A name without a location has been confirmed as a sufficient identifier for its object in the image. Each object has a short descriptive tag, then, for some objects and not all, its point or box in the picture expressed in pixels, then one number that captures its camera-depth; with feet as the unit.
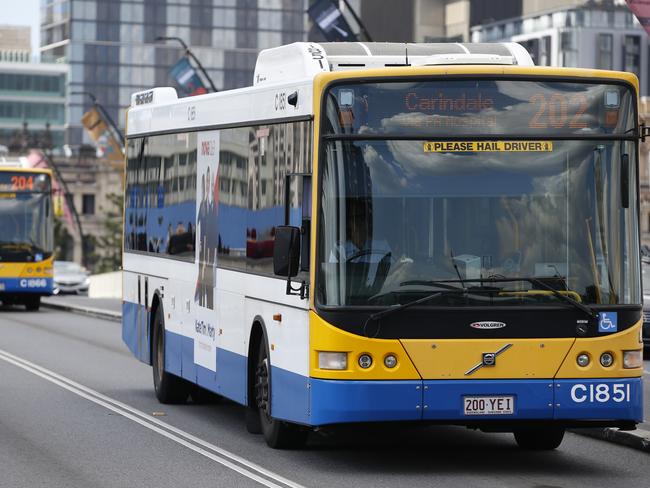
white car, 231.71
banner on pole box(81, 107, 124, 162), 240.12
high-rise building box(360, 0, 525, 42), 449.89
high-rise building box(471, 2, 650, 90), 390.21
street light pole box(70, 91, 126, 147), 238.05
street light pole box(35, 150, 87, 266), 321.48
